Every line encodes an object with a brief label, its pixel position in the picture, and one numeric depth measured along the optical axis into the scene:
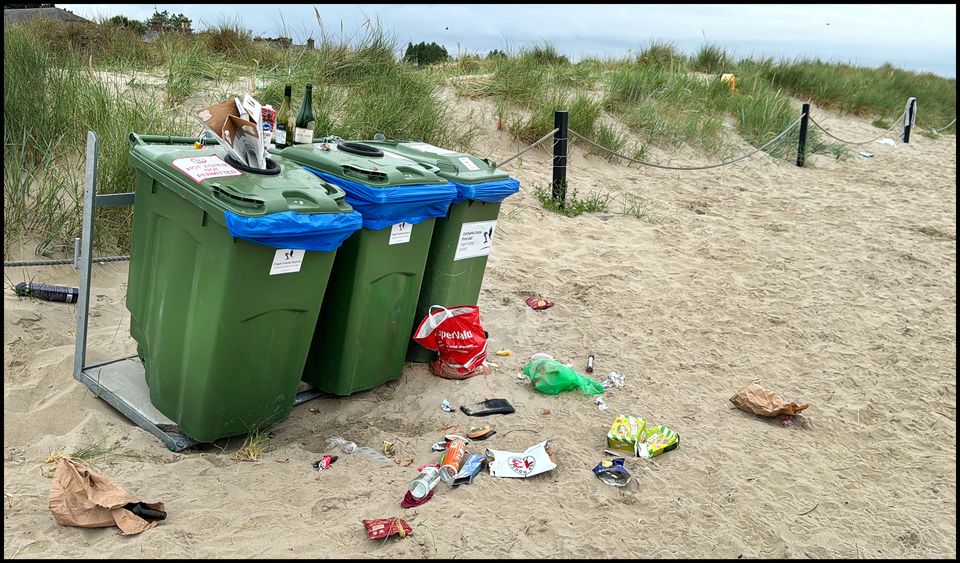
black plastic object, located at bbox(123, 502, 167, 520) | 2.93
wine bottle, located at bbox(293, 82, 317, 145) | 4.34
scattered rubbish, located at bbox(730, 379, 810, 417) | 4.41
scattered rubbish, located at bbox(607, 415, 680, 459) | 3.81
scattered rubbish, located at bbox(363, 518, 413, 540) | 2.92
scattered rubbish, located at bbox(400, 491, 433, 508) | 3.18
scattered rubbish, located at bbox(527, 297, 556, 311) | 5.71
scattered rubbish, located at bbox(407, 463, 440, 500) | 3.21
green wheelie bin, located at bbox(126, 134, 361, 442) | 3.18
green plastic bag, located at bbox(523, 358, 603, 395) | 4.43
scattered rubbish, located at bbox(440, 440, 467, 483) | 3.40
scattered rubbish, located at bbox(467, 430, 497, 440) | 3.87
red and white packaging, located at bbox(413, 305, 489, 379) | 4.44
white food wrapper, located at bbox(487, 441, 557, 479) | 3.50
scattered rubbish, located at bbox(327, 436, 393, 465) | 3.62
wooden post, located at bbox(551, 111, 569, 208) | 8.09
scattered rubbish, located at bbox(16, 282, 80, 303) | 4.54
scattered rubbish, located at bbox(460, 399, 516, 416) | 4.15
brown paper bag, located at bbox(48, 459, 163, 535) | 2.83
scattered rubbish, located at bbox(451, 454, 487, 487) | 3.39
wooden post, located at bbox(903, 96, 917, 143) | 17.89
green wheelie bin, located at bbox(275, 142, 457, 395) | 3.79
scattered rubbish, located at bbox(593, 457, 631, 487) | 3.52
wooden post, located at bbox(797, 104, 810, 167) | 12.76
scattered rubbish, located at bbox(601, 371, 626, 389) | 4.66
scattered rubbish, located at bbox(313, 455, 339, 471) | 3.49
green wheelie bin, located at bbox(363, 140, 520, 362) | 4.33
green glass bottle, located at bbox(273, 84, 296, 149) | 4.34
